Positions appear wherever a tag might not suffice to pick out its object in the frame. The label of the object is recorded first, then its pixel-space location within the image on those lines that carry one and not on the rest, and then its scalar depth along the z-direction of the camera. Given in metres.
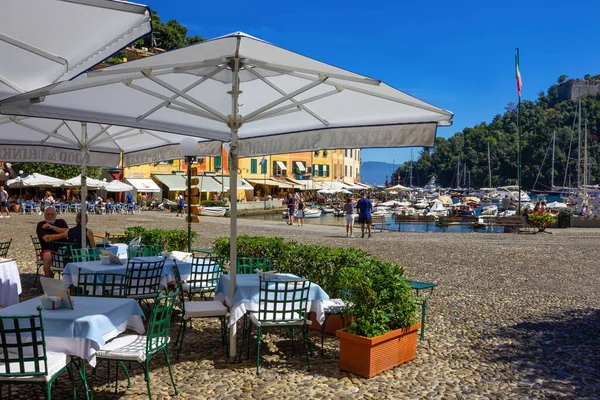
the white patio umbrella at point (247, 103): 5.06
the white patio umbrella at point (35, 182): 33.19
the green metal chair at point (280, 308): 5.54
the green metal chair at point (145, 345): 4.33
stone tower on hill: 179.00
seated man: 9.34
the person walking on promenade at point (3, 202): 28.64
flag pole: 35.88
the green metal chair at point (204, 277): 7.42
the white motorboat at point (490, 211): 45.59
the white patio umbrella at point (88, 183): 34.34
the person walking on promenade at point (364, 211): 20.67
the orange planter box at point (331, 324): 6.71
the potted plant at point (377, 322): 5.36
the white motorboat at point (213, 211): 38.53
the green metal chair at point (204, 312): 5.91
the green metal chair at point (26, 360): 3.83
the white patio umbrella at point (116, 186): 38.10
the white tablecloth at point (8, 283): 6.77
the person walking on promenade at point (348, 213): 21.50
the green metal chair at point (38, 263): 9.77
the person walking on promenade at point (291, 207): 29.50
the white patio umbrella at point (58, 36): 4.61
